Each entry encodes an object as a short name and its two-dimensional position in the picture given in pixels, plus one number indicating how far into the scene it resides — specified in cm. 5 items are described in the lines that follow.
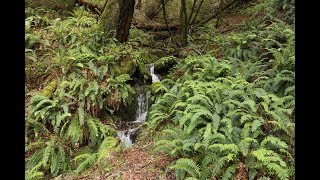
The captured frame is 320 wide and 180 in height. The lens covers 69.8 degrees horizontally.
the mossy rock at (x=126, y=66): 737
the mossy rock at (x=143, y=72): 783
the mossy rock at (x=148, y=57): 854
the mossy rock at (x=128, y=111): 697
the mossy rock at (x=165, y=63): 833
